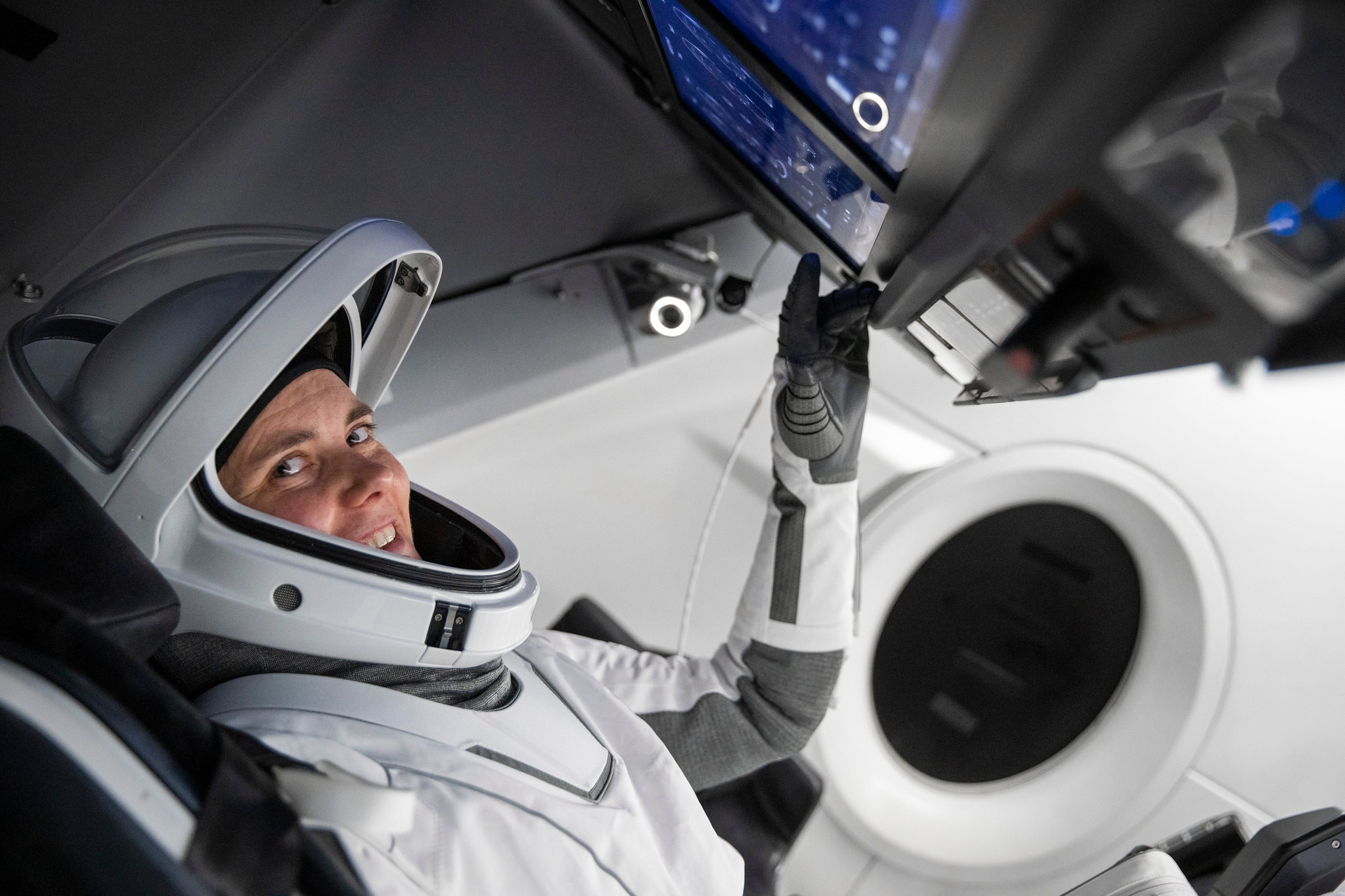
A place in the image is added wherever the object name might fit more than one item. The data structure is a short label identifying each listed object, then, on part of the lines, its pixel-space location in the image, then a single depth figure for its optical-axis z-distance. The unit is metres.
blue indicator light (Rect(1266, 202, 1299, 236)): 0.45
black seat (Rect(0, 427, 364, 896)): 0.55
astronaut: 0.83
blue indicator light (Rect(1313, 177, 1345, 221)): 0.43
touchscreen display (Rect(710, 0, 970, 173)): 0.59
